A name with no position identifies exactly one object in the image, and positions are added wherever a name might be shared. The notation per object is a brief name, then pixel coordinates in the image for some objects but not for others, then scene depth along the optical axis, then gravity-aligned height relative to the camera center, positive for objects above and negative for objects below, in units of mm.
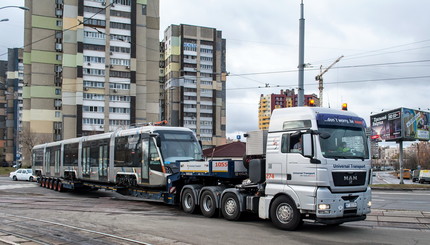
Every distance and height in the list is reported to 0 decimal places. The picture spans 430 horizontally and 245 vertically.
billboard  41625 +2303
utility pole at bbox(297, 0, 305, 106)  15453 +3542
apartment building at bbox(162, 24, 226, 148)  105562 +16997
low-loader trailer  10031 -771
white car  43312 -3281
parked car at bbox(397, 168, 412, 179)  71500 -4826
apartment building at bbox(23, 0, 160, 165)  83500 +15960
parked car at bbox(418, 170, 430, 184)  50369 -3714
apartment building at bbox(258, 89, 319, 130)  178938 +21791
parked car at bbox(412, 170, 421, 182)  57691 -4029
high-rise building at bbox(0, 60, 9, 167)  129875 +7399
